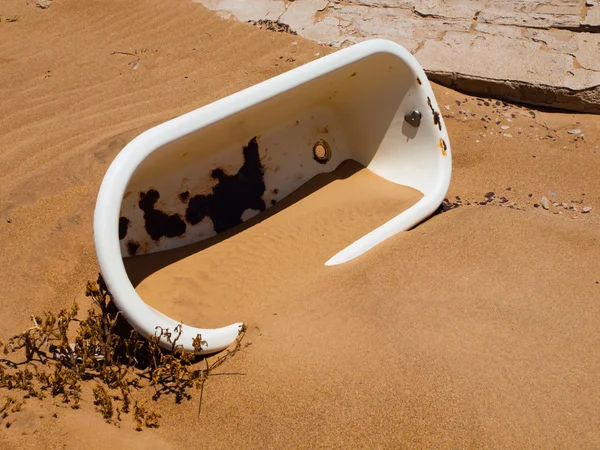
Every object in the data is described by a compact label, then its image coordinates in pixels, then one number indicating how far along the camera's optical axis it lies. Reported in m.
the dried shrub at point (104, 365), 2.14
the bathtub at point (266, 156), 2.31
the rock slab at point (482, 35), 4.32
